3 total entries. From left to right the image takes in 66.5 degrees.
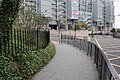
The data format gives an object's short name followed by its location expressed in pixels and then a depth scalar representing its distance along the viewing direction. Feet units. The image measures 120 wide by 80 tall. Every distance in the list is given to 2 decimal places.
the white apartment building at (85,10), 160.18
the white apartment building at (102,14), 182.71
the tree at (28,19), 18.37
